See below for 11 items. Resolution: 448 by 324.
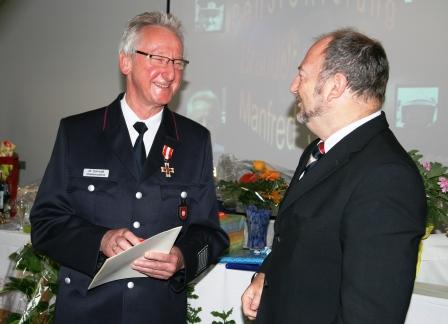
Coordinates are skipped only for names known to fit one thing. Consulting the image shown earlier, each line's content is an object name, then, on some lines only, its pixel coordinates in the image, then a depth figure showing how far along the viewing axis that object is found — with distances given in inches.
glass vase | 104.4
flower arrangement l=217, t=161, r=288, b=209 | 105.5
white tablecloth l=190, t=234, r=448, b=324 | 78.4
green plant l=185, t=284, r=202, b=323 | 97.4
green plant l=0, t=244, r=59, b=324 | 103.3
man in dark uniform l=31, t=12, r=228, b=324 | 70.3
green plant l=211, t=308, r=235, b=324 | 94.8
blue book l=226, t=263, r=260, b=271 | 95.2
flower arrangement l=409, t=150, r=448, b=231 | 84.7
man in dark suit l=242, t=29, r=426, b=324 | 47.2
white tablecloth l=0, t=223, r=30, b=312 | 118.8
